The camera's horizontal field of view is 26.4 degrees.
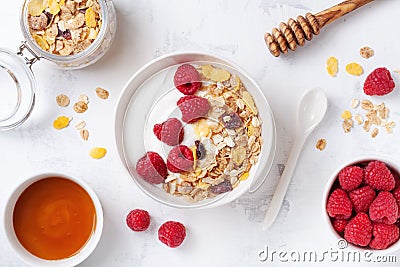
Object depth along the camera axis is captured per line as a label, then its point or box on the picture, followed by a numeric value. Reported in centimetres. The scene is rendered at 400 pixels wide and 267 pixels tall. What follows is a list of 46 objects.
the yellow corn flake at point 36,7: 77
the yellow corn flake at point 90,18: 77
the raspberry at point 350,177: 76
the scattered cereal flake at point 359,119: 80
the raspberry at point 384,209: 75
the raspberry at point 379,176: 76
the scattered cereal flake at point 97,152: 80
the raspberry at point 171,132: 73
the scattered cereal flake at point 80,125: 80
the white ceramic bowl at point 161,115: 75
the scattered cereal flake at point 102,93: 80
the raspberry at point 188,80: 75
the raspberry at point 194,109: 73
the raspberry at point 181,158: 73
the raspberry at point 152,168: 75
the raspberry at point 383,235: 75
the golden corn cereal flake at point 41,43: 77
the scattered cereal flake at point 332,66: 80
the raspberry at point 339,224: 77
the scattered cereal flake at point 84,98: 80
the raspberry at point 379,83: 78
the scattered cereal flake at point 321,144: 80
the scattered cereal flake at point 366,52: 80
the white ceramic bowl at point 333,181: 77
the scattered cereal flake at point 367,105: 80
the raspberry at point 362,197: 76
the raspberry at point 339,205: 76
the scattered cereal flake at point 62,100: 80
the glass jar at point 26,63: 76
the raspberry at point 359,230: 75
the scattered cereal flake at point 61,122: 80
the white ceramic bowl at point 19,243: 77
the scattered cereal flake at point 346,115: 80
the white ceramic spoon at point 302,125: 79
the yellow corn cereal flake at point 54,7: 77
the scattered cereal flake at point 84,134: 80
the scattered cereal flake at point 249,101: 75
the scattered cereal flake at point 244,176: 75
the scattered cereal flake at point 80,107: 80
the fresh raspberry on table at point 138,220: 78
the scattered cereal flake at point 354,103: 80
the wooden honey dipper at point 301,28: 78
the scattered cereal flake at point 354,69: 80
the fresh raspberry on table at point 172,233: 78
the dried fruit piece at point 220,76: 75
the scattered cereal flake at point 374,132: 80
